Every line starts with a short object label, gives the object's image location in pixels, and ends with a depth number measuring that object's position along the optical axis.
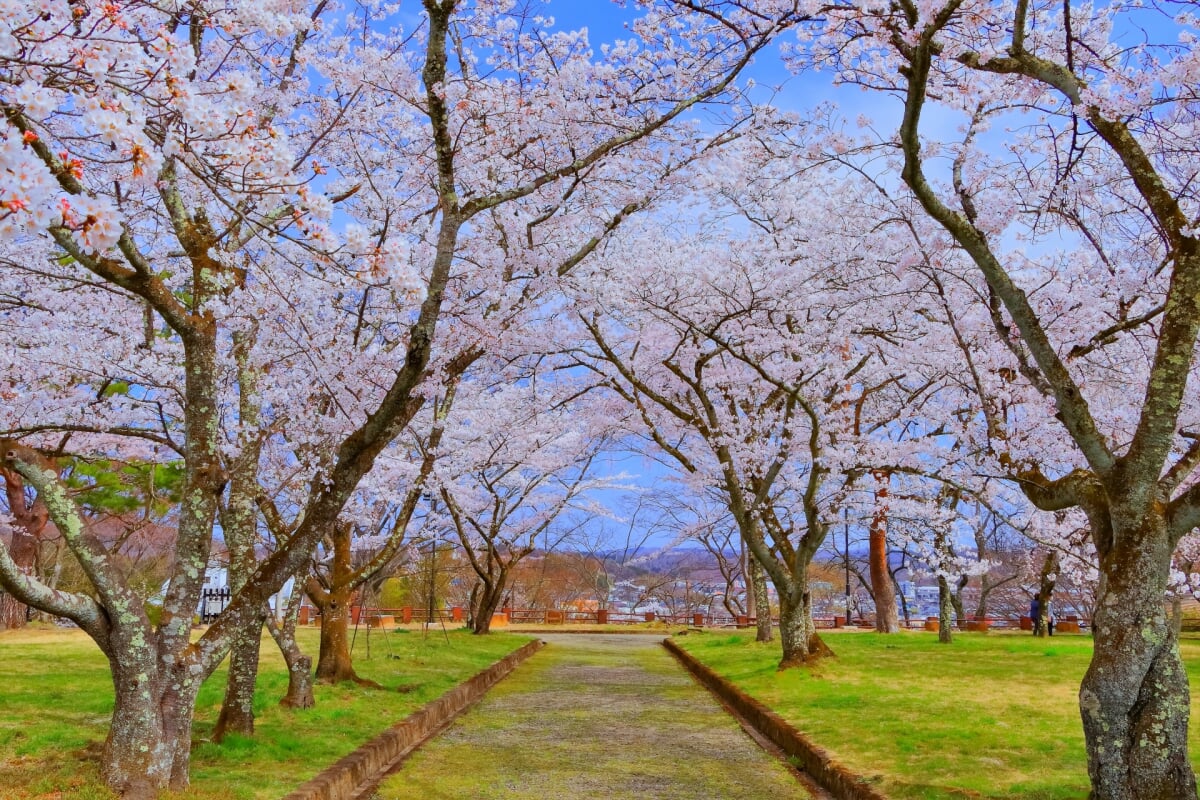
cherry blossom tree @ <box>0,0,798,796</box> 3.23
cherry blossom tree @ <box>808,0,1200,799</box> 4.23
